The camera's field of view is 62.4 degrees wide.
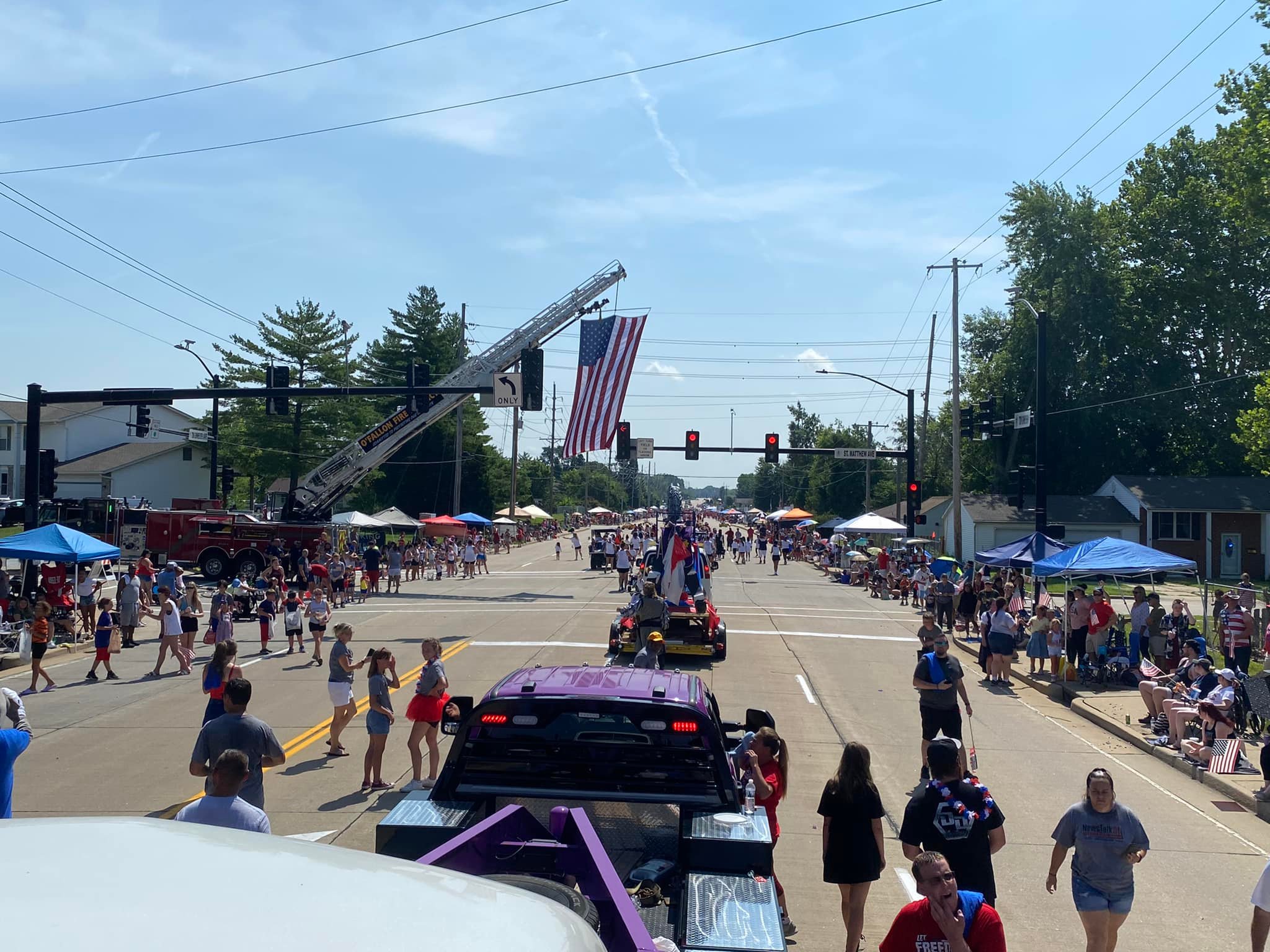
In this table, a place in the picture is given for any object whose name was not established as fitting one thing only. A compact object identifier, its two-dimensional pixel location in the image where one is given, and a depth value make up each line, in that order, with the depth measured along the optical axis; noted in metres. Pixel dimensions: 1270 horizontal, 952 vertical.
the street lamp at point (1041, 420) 25.53
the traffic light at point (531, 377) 23.92
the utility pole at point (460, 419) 57.26
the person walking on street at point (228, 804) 5.54
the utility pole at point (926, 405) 48.81
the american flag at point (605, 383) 37.00
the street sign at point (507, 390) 25.02
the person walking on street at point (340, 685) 11.64
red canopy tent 48.06
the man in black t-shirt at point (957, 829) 5.84
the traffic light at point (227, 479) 42.47
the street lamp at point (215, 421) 40.81
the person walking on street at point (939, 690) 10.55
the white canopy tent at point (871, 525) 40.75
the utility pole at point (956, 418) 36.81
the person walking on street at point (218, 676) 9.78
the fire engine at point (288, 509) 34.50
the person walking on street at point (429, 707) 10.40
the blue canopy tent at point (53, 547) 19.91
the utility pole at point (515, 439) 65.56
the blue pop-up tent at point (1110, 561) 19.67
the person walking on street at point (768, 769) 7.13
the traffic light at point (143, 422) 32.59
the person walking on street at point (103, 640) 17.25
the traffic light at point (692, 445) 45.50
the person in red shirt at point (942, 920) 4.48
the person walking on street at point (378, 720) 10.16
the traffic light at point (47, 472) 24.25
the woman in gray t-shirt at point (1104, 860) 6.14
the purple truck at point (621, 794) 4.63
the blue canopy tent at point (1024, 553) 24.75
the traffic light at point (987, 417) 31.41
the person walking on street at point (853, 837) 6.29
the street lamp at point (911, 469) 43.19
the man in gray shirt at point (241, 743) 7.20
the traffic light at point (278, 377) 24.66
